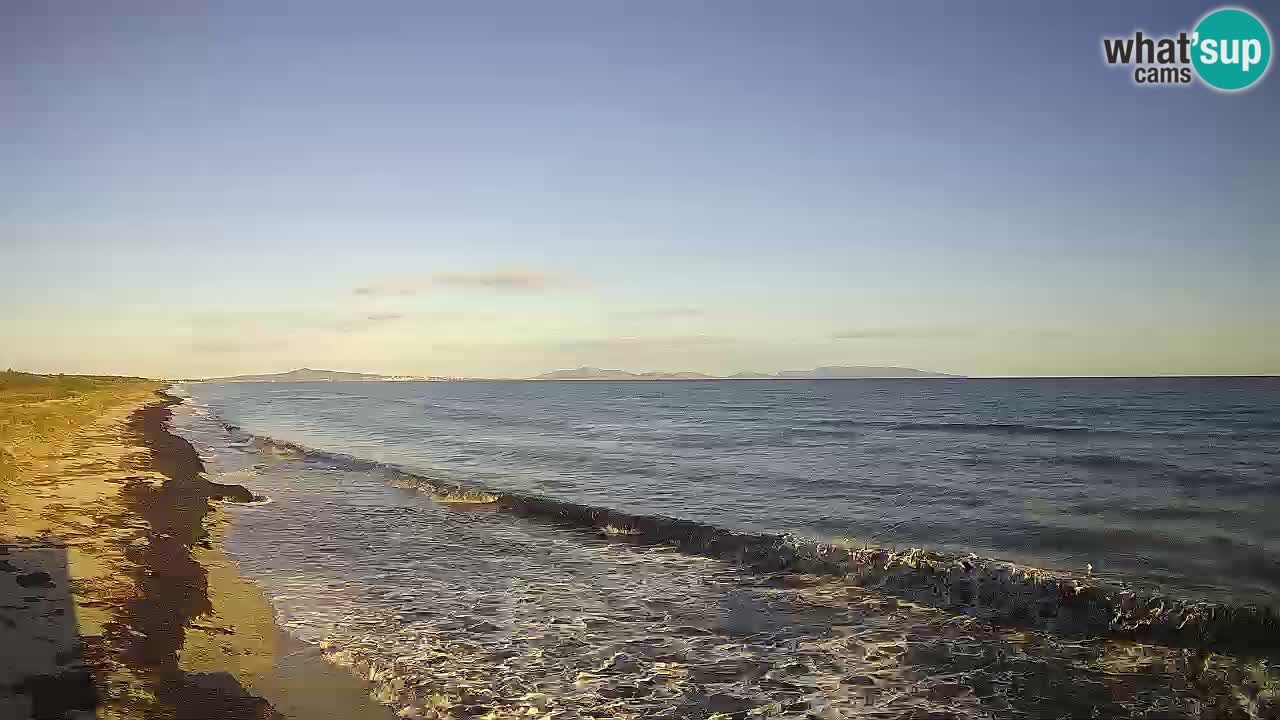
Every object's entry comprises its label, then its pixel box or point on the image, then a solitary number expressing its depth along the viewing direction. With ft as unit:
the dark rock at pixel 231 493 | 73.61
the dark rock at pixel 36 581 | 36.11
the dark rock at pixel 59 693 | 23.52
